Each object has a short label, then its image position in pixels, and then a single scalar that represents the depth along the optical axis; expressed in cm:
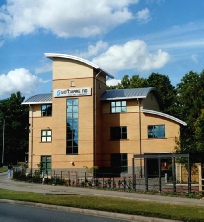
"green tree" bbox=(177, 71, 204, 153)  4382
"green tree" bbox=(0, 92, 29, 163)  7812
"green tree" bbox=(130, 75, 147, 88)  6048
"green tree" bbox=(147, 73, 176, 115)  6181
